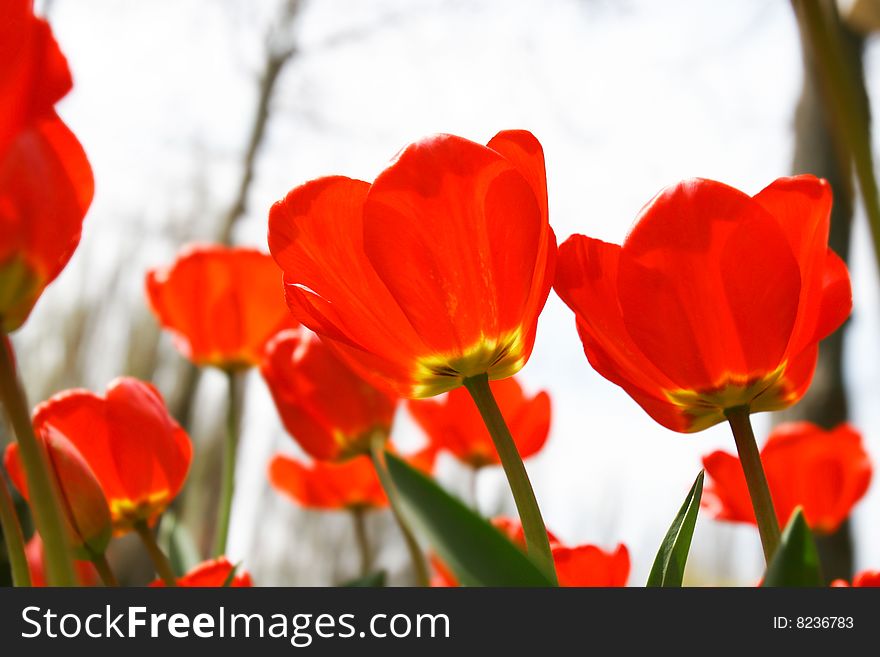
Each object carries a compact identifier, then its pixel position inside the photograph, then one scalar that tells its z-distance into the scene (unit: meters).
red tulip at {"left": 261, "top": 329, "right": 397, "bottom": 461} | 0.87
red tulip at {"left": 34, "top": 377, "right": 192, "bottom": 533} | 0.78
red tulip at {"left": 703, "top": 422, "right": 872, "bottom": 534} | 0.89
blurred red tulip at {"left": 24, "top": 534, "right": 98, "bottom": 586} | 0.82
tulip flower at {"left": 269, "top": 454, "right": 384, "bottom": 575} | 1.14
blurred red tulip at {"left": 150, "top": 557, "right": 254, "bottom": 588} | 0.77
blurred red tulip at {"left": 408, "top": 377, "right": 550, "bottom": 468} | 0.95
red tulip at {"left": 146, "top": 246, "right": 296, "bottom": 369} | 1.04
